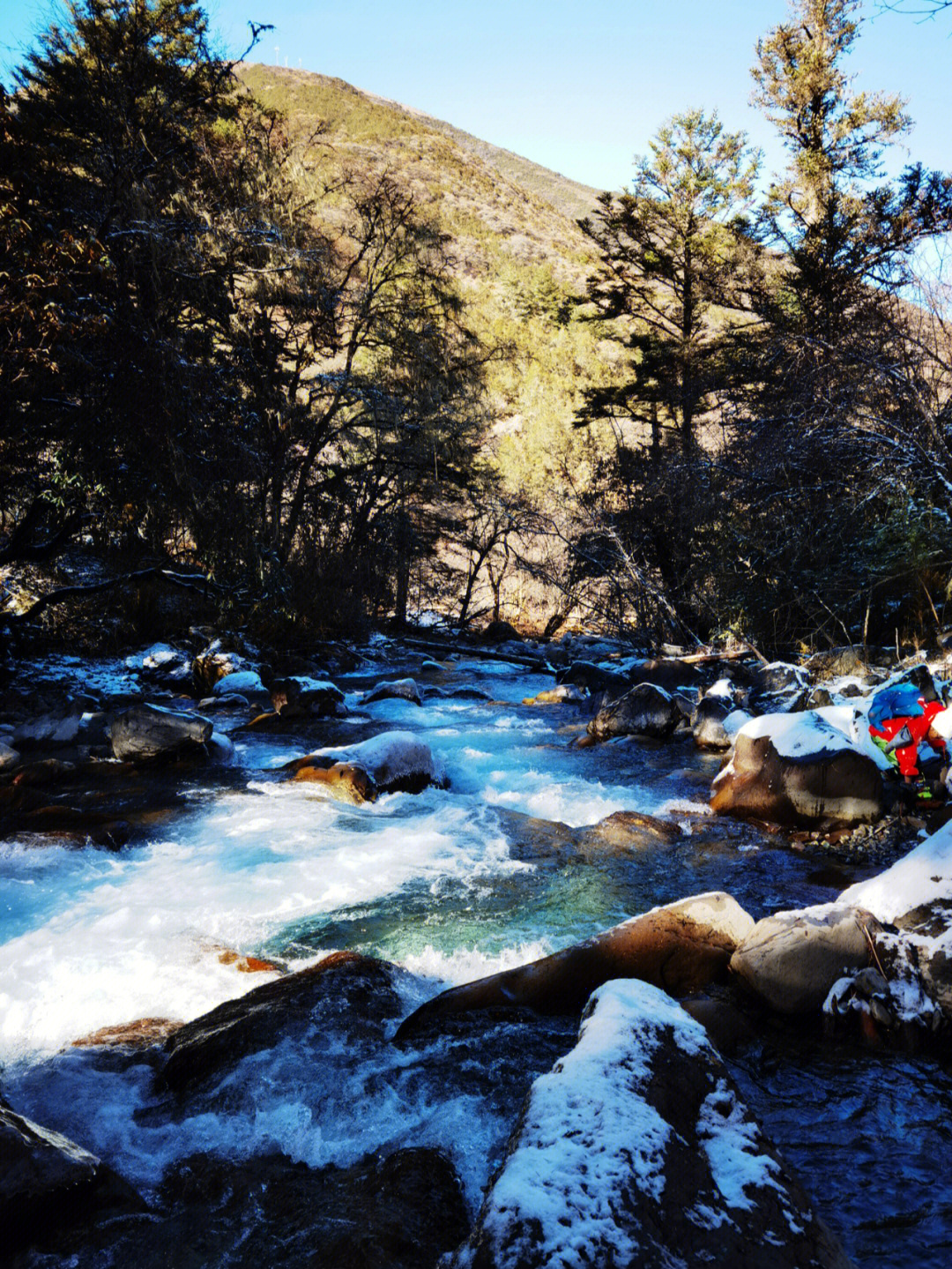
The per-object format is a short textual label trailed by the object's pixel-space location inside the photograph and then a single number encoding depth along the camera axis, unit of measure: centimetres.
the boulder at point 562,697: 1054
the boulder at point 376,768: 584
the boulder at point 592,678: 1110
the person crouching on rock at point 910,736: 490
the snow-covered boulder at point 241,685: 1013
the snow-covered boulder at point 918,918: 266
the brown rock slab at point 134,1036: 275
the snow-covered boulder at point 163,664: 1066
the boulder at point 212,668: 1059
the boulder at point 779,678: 862
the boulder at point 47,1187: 180
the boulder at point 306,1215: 181
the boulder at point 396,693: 1034
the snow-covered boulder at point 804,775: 488
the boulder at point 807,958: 280
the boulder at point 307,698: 918
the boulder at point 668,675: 1028
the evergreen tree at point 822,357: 841
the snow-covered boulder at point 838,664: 862
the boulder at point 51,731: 717
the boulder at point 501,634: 1836
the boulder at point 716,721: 725
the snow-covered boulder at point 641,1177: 143
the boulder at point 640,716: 796
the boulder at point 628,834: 487
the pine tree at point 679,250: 1483
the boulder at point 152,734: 676
